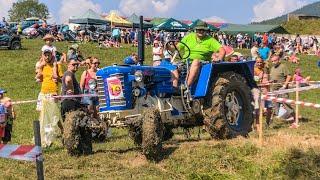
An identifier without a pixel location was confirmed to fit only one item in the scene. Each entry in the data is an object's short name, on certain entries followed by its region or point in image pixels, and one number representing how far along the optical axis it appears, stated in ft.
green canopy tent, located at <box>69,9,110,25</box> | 140.54
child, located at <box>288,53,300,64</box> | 103.56
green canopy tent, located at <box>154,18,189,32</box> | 140.46
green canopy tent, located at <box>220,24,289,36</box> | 178.91
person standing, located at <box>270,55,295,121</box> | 43.98
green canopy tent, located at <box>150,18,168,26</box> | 160.04
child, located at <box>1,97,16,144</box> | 30.40
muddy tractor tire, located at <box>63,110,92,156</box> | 26.07
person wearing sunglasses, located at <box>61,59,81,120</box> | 31.73
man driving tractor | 29.30
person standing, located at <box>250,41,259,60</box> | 66.25
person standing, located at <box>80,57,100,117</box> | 34.47
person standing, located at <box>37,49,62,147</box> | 31.12
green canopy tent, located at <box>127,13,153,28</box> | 148.11
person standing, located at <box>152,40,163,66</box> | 56.78
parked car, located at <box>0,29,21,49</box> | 94.32
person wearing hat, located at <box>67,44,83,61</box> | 57.71
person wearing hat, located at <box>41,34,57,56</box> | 42.99
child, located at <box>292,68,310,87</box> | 49.40
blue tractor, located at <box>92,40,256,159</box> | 25.38
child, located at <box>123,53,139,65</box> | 26.99
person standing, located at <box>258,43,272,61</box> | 61.24
